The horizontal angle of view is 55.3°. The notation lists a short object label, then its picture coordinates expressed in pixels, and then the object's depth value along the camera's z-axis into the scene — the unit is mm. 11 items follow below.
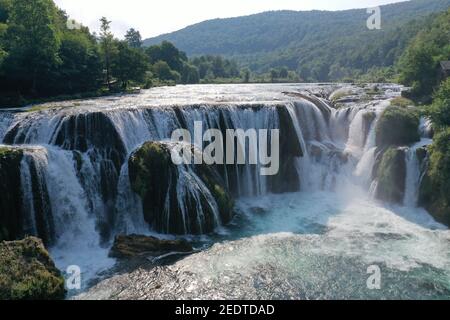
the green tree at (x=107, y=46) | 48938
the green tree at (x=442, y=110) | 25875
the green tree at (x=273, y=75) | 113875
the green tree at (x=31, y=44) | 36656
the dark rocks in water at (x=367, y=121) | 31703
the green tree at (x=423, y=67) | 37938
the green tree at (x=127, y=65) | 49375
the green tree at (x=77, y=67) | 40453
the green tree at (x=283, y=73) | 126988
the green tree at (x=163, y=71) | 76312
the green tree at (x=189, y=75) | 92875
